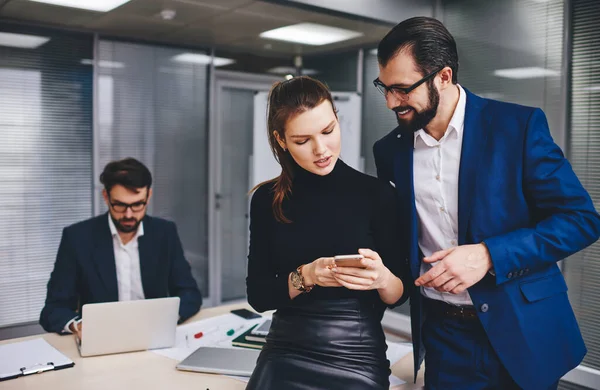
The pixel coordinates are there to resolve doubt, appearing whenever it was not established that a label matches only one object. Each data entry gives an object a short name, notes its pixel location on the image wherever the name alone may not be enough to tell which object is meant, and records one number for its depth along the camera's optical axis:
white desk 1.76
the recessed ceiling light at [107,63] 4.92
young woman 1.49
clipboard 1.84
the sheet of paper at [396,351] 2.04
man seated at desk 2.67
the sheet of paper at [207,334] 2.09
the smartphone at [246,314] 2.55
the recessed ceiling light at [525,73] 3.51
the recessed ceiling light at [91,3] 4.04
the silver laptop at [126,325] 1.97
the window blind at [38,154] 4.54
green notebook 2.10
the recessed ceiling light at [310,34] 4.85
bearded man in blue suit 1.49
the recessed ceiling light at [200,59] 5.53
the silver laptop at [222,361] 1.85
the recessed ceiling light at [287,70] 6.27
